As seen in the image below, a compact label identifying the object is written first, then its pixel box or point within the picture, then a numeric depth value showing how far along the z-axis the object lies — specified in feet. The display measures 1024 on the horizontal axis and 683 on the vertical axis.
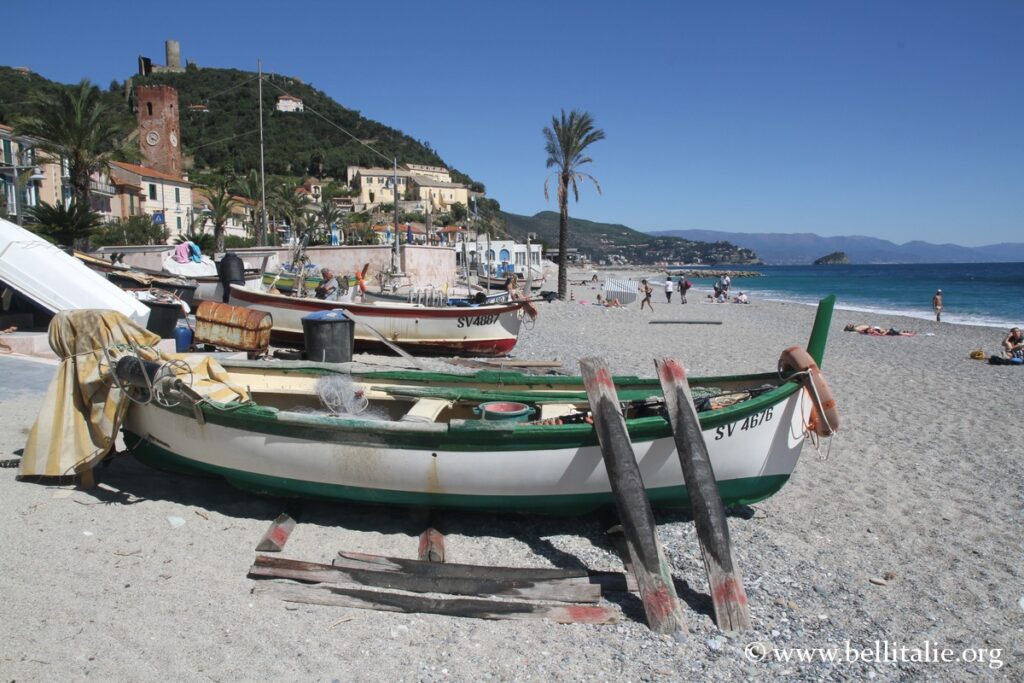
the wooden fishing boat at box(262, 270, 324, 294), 52.08
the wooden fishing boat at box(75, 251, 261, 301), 47.78
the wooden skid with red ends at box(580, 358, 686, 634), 13.37
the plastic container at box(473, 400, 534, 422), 18.62
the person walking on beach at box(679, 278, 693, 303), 124.06
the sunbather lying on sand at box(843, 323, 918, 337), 72.18
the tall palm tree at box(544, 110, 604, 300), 106.73
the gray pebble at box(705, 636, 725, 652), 12.75
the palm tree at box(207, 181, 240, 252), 130.00
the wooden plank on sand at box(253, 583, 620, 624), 13.46
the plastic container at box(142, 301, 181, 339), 33.58
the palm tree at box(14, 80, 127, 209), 83.46
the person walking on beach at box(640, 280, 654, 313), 98.44
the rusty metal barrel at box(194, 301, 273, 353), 30.91
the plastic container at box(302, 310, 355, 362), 32.07
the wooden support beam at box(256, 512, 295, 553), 15.69
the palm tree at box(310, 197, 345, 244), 168.04
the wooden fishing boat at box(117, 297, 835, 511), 16.17
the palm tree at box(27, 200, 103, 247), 66.85
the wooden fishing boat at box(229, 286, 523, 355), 43.34
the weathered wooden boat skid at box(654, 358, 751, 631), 13.52
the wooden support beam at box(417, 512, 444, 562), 15.57
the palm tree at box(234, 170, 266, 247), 165.61
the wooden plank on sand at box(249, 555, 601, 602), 14.12
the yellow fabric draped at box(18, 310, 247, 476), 17.93
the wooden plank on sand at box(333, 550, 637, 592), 14.65
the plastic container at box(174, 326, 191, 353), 33.73
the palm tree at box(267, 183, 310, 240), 160.98
